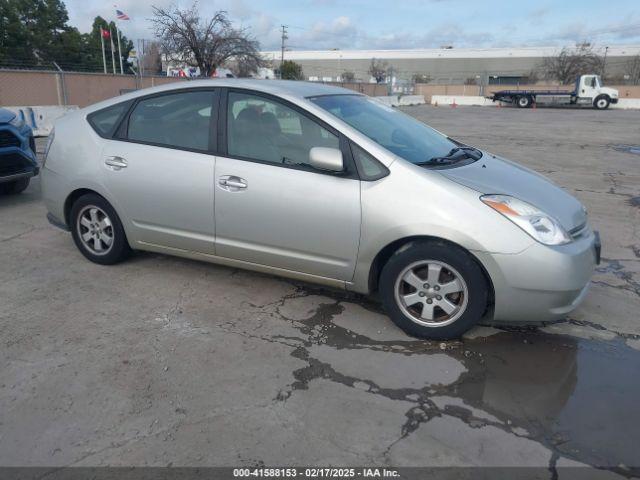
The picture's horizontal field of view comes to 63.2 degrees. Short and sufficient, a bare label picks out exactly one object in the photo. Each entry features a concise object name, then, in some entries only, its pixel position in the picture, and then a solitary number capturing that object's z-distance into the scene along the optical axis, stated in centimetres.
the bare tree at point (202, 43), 3491
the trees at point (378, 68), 8319
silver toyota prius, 330
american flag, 3922
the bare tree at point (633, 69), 7238
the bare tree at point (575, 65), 6838
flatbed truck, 3972
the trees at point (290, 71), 5815
